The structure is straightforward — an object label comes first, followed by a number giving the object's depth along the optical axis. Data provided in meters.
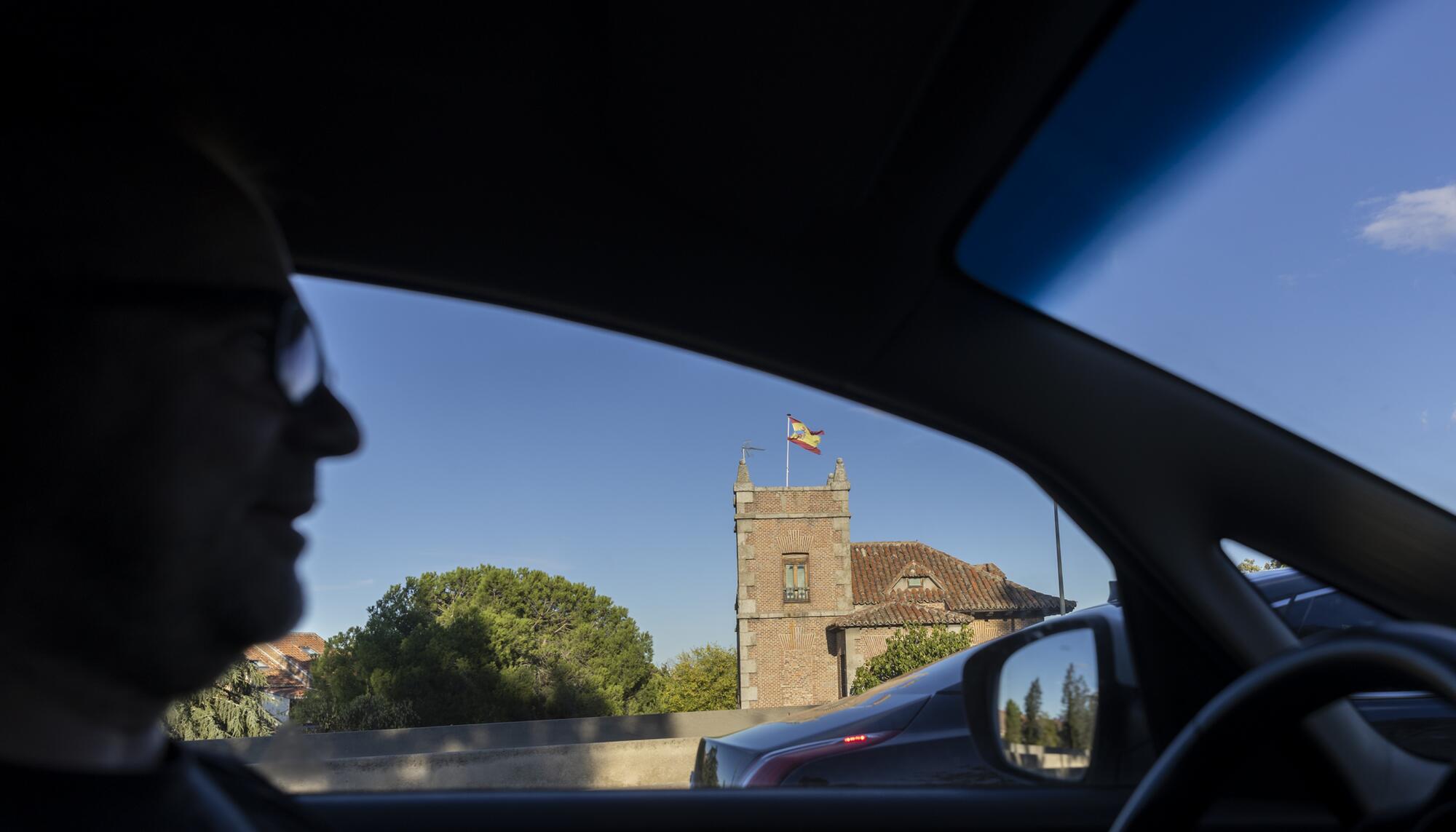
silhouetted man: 0.78
